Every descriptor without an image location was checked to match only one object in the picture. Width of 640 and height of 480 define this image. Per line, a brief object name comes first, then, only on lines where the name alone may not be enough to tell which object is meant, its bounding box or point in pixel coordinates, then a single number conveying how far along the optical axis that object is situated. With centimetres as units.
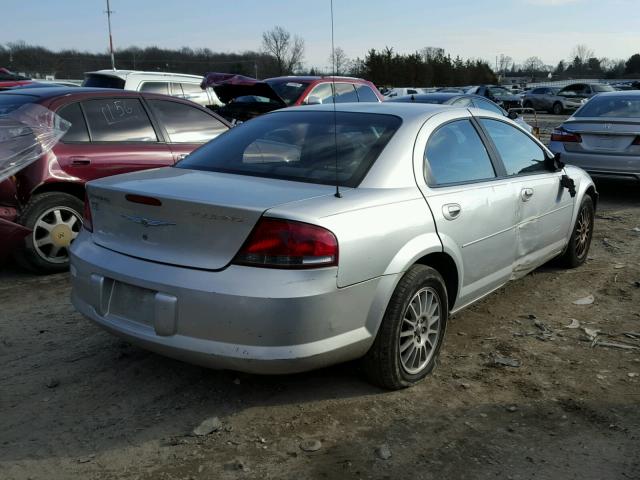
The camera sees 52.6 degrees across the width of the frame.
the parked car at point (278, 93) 1022
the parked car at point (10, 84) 1317
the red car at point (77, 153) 538
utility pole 4222
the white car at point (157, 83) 1177
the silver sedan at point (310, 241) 289
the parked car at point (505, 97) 3403
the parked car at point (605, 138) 874
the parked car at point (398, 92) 2935
